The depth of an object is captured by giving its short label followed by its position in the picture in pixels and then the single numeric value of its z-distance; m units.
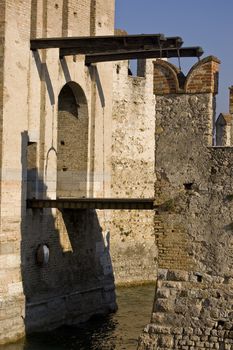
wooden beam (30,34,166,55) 17.55
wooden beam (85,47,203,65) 18.30
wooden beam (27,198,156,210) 17.14
